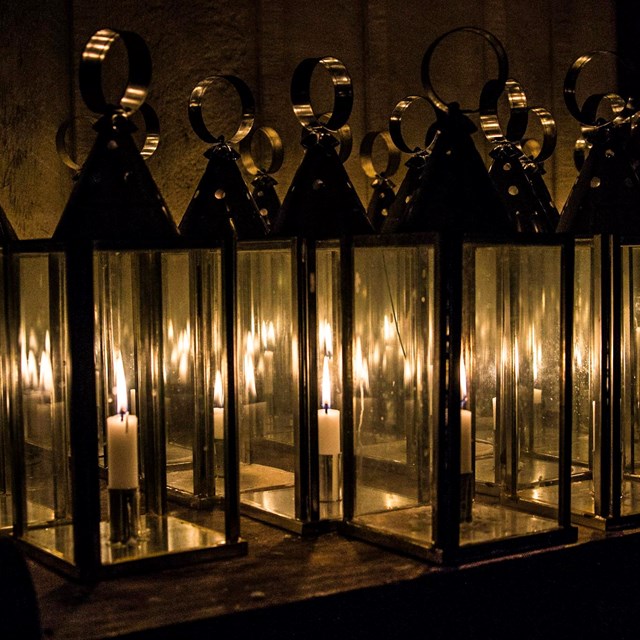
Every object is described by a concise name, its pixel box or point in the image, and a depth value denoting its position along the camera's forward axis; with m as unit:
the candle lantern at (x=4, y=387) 1.52
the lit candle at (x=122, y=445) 1.45
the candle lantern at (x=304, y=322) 1.61
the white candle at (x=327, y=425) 1.64
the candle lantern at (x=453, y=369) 1.43
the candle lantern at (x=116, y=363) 1.36
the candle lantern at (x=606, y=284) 1.63
